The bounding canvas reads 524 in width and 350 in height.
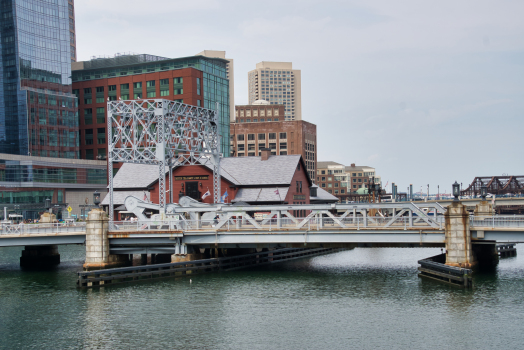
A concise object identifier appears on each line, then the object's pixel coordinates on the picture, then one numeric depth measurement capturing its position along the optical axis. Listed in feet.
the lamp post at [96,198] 179.11
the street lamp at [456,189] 159.57
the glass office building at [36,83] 437.99
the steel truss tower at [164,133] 195.93
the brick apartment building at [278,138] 609.01
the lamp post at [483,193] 205.32
